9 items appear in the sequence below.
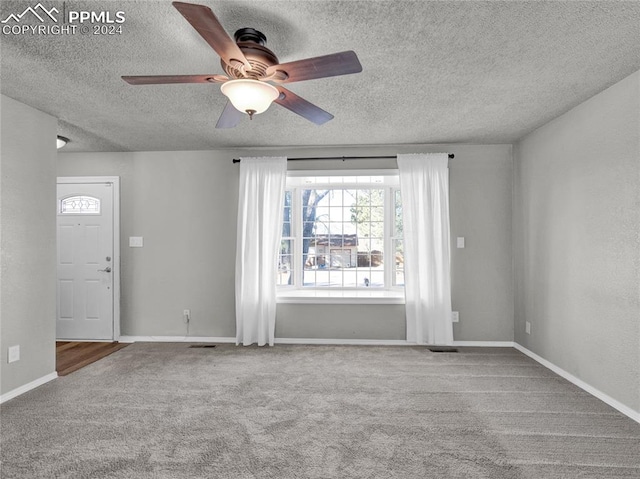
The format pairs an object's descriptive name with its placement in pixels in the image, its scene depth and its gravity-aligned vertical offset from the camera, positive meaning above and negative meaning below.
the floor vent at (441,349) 3.88 -1.16
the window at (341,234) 4.43 +0.18
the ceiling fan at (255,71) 1.61 +0.88
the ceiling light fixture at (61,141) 3.79 +1.24
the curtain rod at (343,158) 4.12 +1.08
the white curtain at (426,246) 3.97 +0.01
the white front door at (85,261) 4.33 -0.12
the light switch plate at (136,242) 4.34 +0.12
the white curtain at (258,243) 4.07 +0.08
